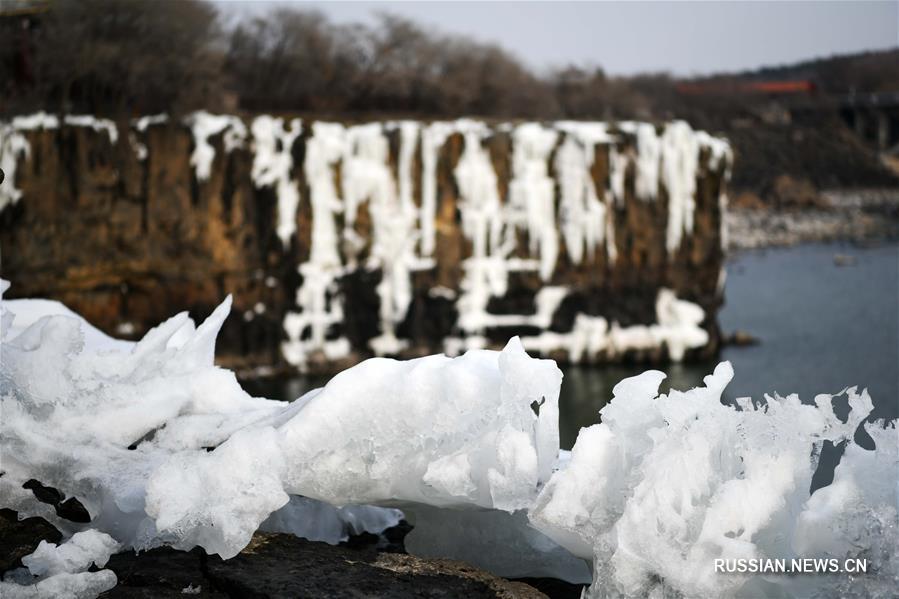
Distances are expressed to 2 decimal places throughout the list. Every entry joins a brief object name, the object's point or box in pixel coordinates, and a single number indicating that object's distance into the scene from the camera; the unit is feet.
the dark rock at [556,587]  13.11
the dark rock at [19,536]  11.75
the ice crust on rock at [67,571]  10.85
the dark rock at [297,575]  11.19
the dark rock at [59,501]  13.20
